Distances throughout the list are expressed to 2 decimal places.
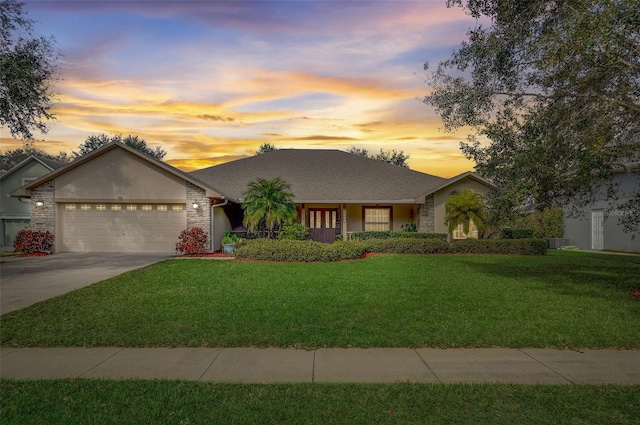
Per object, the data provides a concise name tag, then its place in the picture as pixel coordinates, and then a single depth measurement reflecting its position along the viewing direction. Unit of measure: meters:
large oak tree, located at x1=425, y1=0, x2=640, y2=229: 8.70
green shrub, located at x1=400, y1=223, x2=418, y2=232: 23.00
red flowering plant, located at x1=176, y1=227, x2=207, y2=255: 18.59
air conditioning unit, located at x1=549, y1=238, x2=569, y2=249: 27.83
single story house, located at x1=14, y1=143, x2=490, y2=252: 19.67
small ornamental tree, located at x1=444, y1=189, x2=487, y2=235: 20.91
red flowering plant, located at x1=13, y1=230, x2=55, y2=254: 18.91
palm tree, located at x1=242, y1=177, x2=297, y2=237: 19.39
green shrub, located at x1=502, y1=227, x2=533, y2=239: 22.81
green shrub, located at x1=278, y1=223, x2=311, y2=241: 20.00
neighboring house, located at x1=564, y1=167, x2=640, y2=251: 23.20
